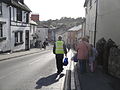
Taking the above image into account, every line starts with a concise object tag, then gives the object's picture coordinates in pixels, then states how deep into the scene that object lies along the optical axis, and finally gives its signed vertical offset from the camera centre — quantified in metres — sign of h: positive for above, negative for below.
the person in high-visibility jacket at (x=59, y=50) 7.83 -0.53
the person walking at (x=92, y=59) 7.67 -0.94
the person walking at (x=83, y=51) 7.48 -0.55
